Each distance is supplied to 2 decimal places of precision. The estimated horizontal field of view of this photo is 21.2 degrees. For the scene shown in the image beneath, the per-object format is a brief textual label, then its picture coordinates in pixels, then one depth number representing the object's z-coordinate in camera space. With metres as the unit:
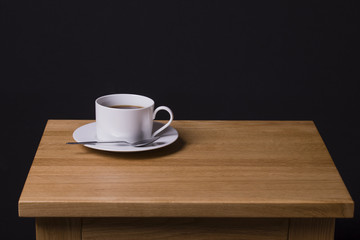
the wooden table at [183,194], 1.19
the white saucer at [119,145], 1.31
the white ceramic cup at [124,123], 1.32
